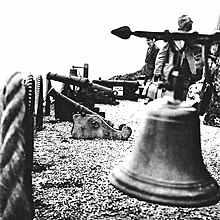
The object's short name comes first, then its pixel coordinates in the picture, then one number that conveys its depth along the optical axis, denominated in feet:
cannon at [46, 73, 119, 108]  30.25
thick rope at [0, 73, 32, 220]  3.56
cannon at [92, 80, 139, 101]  49.88
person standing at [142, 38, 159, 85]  38.22
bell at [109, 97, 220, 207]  4.39
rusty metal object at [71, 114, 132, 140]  21.63
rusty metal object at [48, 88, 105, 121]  26.76
